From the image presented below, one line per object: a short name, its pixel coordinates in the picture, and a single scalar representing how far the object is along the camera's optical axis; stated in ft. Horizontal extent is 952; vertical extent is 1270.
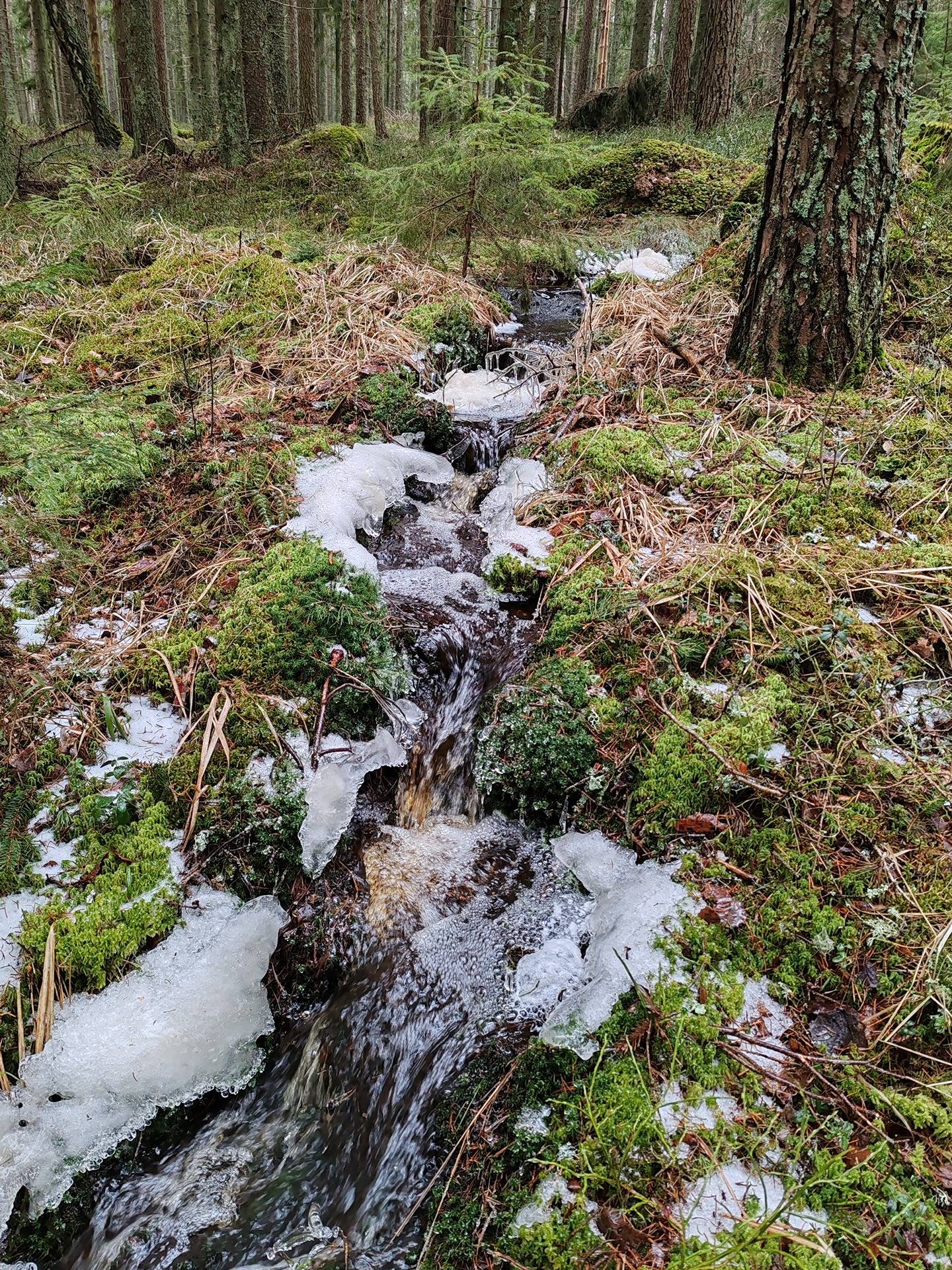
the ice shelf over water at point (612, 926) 7.01
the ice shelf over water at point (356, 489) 12.45
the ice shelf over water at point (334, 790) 9.02
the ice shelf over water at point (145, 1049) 6.65
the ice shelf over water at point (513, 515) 12.80
